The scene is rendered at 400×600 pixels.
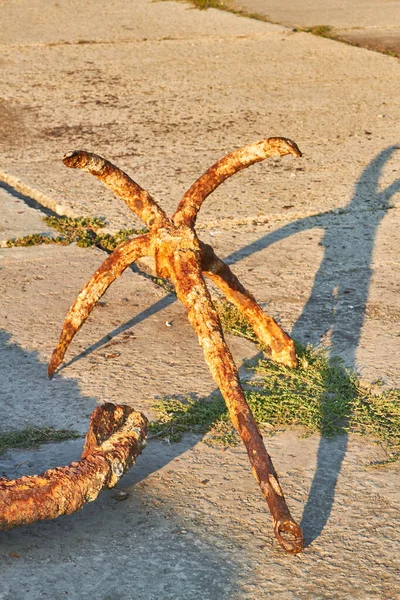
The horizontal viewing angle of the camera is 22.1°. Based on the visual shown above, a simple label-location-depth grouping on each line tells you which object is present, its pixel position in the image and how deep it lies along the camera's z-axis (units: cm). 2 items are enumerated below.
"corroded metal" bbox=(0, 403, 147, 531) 221
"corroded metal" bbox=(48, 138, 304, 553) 226
